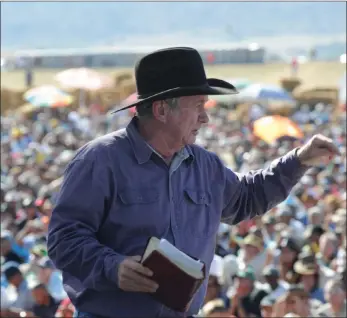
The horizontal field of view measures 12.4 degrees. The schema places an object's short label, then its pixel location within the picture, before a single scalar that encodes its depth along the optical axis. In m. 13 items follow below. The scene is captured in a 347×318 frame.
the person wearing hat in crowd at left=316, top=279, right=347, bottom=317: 10.02
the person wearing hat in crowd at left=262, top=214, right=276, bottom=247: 15.15
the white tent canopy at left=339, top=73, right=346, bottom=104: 31.03
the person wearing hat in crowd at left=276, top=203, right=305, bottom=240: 14.46
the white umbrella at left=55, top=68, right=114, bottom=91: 36.91
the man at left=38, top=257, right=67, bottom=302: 11.40
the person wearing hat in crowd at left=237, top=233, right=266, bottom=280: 12.58
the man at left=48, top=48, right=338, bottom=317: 4.39
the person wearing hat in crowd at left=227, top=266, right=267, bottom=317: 10.81
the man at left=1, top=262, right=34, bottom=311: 11.35
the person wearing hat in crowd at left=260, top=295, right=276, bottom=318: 10.36
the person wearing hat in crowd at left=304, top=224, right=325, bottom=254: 13.39
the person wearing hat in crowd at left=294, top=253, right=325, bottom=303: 11.11
